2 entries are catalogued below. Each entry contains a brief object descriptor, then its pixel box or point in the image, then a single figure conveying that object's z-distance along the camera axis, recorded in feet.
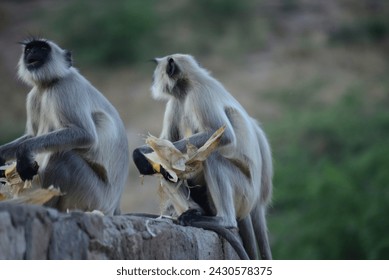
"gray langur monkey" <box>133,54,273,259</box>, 32.27
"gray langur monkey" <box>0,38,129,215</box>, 31.35
